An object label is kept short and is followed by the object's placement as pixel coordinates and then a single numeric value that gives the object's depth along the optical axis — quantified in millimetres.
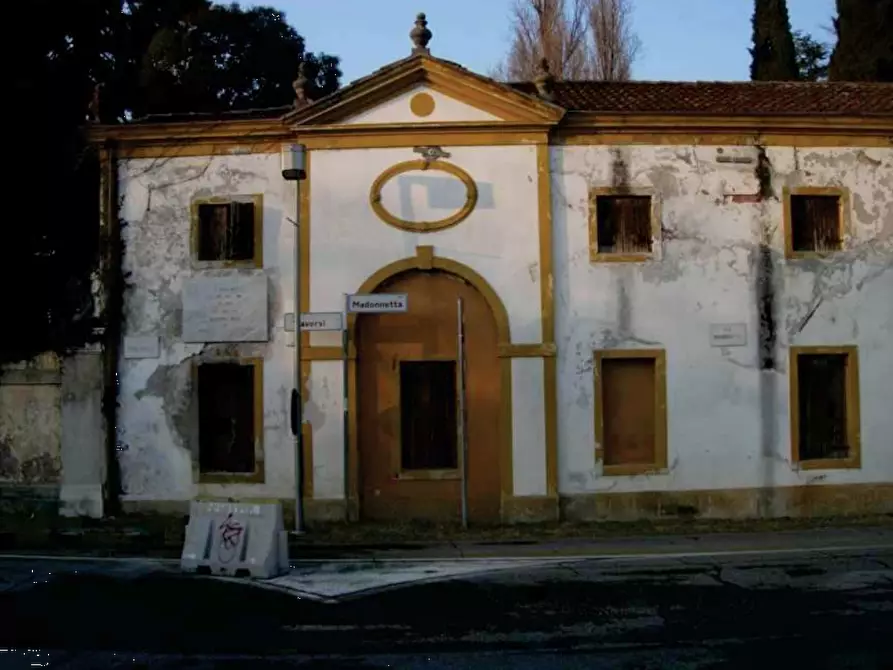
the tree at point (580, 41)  32094
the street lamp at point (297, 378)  13133
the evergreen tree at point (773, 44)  30703
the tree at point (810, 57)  35156
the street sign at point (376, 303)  13617
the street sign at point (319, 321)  13703
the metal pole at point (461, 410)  13406
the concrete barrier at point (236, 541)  10047
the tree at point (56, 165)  15219
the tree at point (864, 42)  28234
